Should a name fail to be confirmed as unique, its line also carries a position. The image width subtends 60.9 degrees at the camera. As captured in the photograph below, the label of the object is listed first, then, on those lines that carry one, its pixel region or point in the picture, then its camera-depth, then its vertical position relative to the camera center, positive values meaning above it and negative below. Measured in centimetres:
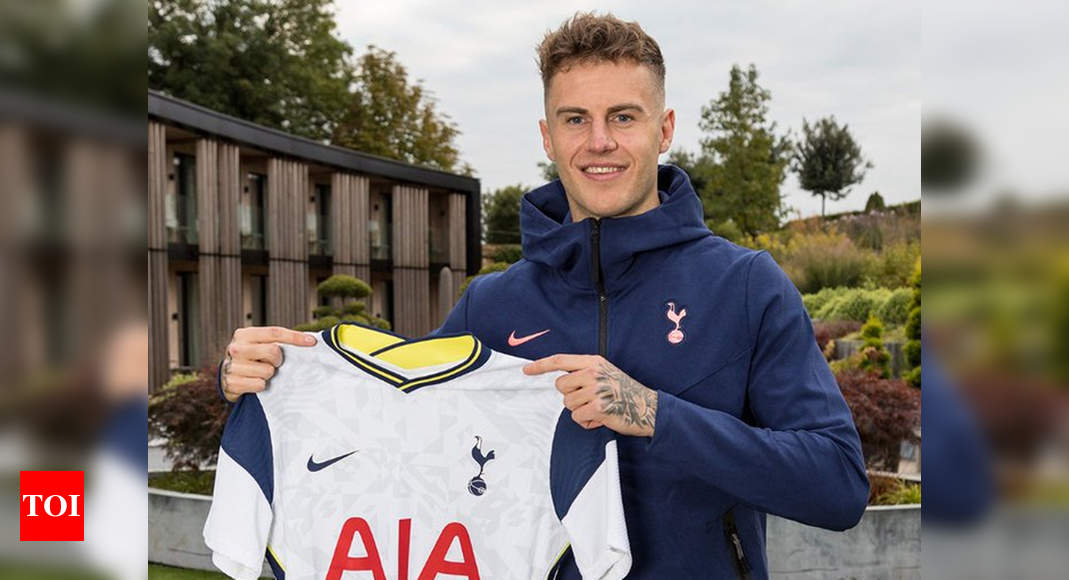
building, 1645 +110
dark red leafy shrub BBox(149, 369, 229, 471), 652 -101
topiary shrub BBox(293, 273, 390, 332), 994 -36
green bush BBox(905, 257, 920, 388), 786 -55
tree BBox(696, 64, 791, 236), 2966 +390
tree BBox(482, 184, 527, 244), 3847 +281
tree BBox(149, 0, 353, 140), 2920 +736
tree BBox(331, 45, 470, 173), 3256 +577
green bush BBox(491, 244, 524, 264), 2528 +73
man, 174 -15
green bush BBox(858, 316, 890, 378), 986 -81
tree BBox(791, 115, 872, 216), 3647 +472
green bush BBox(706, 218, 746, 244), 2484 +127
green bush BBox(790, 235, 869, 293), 1786 +21
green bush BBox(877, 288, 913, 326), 1477 -51
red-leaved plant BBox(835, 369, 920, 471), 630 -96
